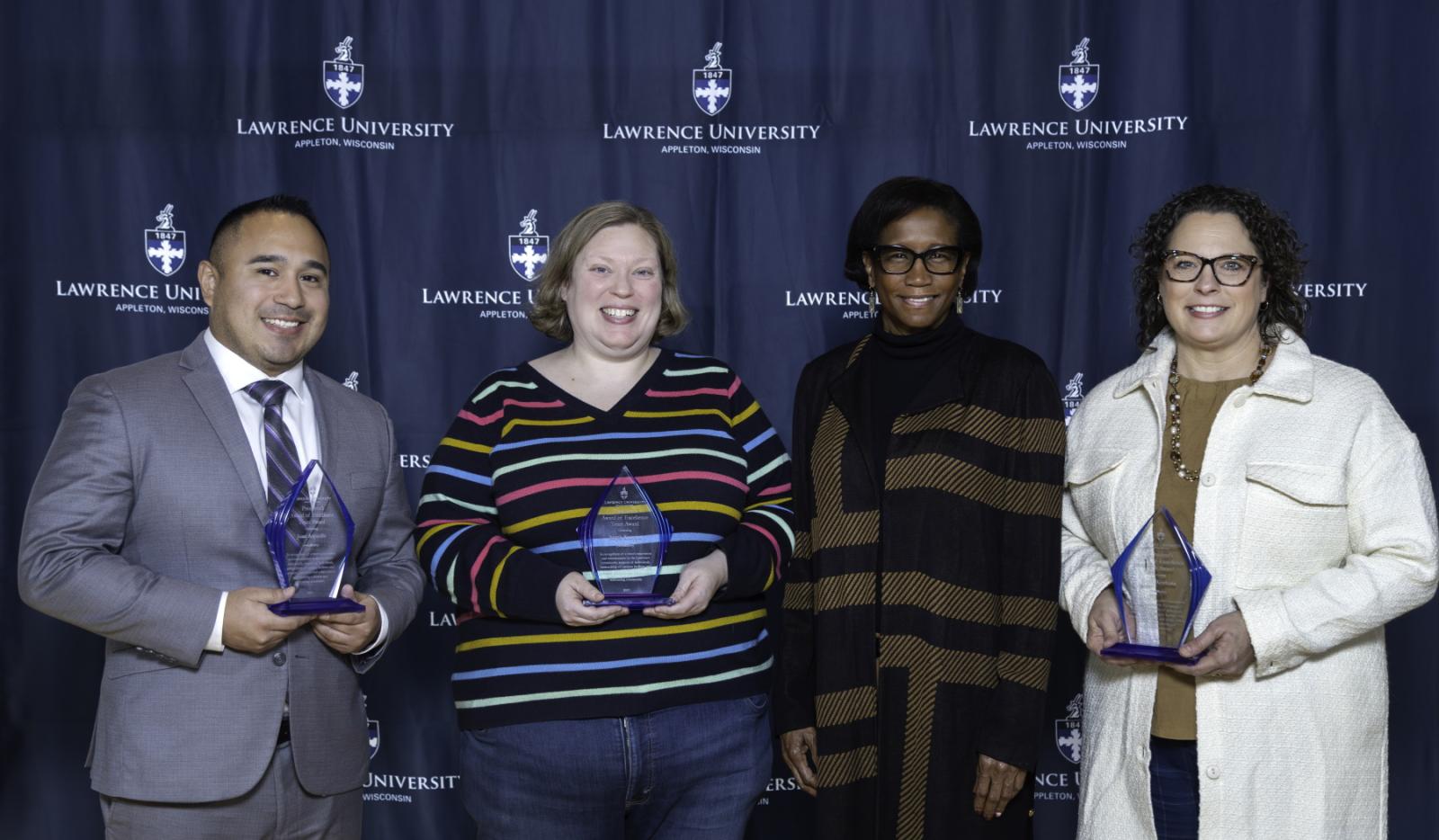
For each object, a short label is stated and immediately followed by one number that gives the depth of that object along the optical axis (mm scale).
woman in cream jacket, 2016
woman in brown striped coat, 2162
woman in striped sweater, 2043
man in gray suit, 1951
